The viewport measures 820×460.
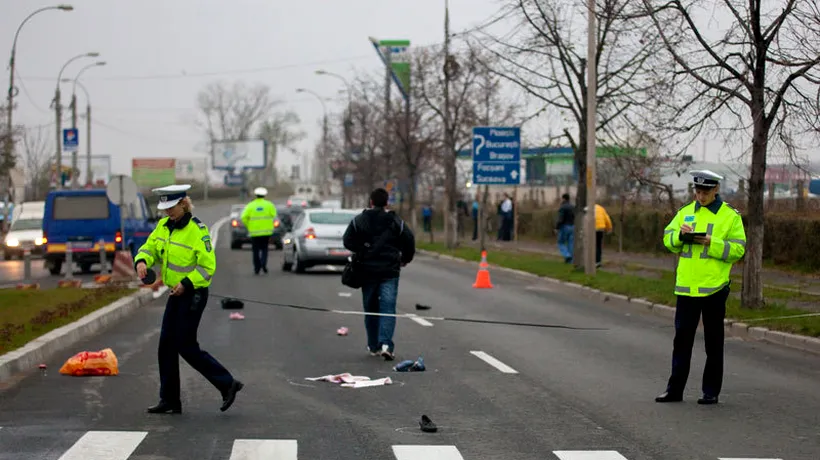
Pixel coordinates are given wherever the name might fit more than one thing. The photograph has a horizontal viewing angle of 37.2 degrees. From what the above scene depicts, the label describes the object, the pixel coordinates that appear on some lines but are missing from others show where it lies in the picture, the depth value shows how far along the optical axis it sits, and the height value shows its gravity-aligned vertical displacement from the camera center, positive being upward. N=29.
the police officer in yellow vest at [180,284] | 9.03 -0.94
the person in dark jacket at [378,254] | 12.67 -0.95
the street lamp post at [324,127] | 68.86 +2.09
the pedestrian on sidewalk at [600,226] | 27.83 -1.30
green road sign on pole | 42.47 +3.68
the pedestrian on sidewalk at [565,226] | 30.22 -1.46
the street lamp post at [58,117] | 53.22 +1.62
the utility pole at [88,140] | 71.75 +0.91
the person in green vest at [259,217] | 25.59 -1.22
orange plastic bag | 11.30 -1.95
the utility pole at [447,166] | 37.78 -0.06
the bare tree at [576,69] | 25.78 +2.14
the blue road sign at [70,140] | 58.28 +0.69
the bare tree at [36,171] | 70.44 -1.11
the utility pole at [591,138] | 24.08 +0.61
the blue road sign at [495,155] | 32.41 +0.30
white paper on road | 10.71 -1.94
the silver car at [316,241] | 27.31 -1.81
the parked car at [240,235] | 42.12 -2.63
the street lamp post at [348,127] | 59.91 +1.76
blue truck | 28.95 -1.72
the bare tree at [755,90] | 16.34 +1.13
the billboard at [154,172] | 118.00 -1.48
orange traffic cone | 23.73 -2.20
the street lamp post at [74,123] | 62.12 +1.62
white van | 38.03 -2.47
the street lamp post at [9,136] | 36.62 +0.48
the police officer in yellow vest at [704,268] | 9.59 -0.77
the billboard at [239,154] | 117.56 +0.43
